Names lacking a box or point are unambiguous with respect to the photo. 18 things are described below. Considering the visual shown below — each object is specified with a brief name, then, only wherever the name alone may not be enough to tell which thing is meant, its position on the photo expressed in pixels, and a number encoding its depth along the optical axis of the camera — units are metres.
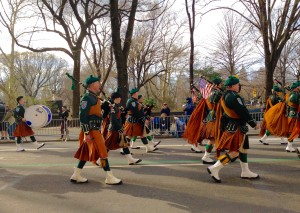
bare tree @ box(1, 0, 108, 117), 22.94
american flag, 8.10
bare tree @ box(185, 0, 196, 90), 21.11
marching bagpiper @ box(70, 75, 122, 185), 6.32
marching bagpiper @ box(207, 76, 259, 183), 6.18
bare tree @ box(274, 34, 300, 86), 42.10
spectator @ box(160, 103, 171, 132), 15.44
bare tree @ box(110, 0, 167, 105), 15.28
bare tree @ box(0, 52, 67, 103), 56.84
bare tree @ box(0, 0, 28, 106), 24.23
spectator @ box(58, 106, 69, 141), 15.38
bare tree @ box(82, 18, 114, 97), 27.18
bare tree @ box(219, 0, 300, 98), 17.83
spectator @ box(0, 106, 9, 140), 15.45
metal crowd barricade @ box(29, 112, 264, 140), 14.99
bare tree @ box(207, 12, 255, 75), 36.09
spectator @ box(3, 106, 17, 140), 15.62
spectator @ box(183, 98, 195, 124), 14.04
